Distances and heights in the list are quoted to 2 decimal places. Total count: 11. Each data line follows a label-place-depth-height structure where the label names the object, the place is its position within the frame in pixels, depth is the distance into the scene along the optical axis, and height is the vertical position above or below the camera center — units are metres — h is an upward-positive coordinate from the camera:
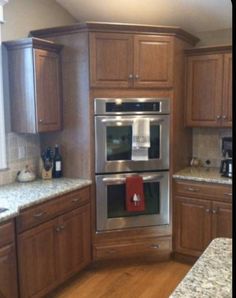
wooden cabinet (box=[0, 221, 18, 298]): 2.15 -0.91
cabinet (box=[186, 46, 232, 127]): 3.31 +0.33
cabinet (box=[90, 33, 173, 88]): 3.02 +0.56
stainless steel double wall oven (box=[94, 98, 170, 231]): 3.10 -0.39
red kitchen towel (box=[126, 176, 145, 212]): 3.19 -0.68
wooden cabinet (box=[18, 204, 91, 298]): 2.41 -1.03
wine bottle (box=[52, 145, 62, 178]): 3.22 -0.42
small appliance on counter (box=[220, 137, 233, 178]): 3.26 -0.40
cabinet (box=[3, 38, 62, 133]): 2.85 +0.35
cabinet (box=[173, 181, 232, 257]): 3.11 -0.91
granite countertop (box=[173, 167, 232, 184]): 3.11 -0.54
